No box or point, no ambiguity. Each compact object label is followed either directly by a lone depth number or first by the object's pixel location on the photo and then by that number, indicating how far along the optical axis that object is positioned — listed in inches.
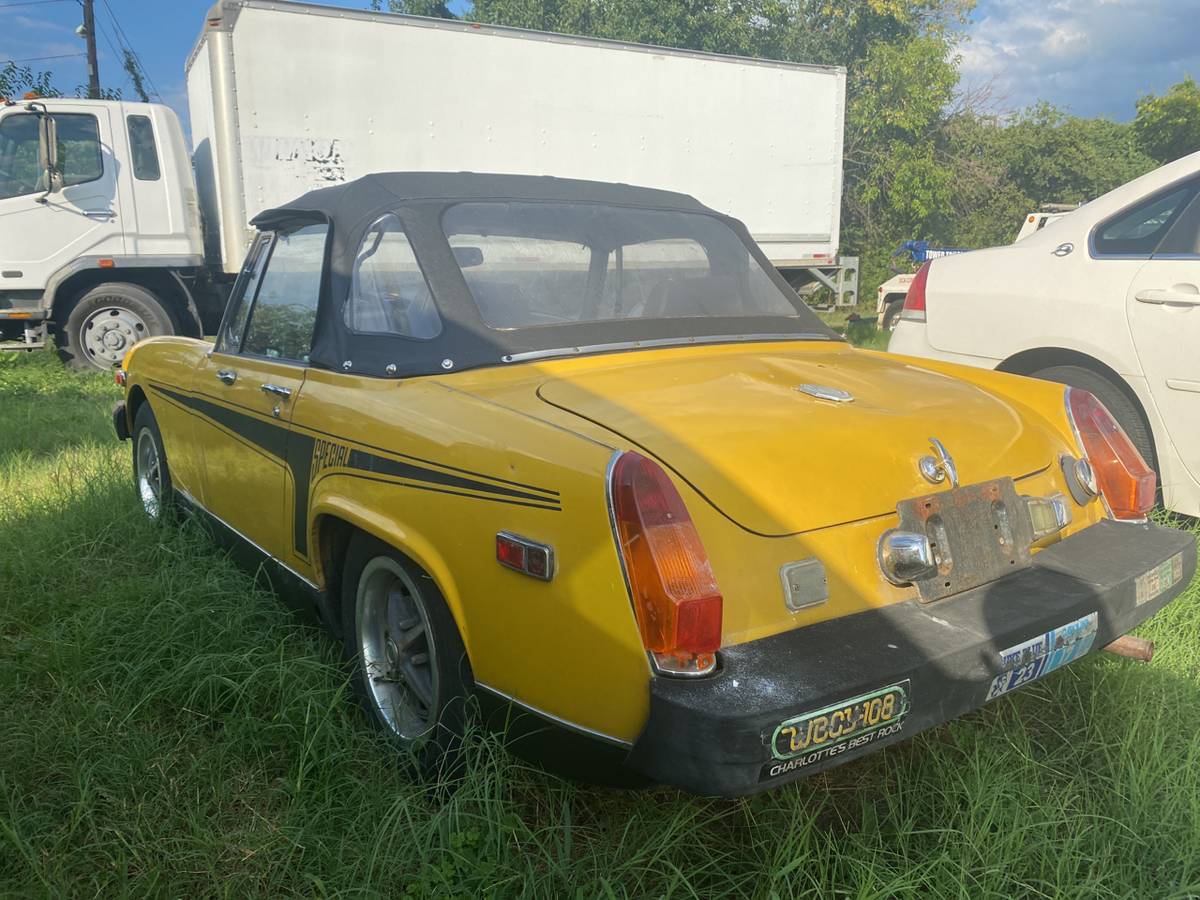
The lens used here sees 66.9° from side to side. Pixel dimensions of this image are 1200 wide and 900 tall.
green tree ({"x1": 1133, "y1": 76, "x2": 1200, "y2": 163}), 1144.2
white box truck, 343.3
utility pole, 818.2
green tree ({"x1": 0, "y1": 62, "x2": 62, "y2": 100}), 585.0
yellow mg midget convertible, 70.1
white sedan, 147.6
